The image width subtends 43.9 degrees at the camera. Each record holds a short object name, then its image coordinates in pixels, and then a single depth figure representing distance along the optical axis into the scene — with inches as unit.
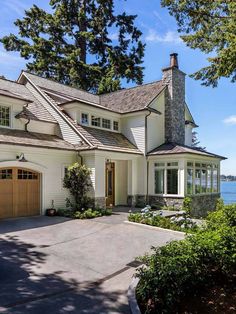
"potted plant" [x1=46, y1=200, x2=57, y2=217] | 582.6
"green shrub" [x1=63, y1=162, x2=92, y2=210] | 611.2
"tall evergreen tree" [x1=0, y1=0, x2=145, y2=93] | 1274.7
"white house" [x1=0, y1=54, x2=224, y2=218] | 565.6
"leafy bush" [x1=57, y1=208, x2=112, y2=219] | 564.7
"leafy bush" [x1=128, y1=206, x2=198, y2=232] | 453.7
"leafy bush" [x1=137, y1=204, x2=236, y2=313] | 196.7
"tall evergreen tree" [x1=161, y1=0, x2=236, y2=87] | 354.0
